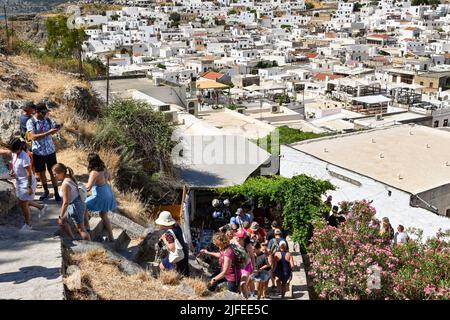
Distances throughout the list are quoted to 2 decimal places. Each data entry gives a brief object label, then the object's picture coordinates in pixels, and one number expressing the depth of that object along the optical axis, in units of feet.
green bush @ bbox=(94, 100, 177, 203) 35.04
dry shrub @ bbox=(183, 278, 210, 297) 18.27
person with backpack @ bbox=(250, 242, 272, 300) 23.54
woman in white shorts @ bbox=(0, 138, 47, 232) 19.88
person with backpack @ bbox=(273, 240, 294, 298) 25.14
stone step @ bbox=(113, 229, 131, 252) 21.97
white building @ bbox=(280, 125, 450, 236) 36.73
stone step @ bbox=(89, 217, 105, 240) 21.67
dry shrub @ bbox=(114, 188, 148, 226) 27.36
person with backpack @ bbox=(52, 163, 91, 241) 18.81
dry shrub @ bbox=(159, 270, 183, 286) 18.58
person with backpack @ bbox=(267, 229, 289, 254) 25.46
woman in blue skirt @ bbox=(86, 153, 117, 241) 19.94
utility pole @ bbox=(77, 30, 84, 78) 54.92
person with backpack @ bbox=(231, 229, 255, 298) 20.21
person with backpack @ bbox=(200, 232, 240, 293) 19.63
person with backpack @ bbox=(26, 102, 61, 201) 22.54
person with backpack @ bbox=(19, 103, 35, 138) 23.07
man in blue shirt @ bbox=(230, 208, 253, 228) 29.93
